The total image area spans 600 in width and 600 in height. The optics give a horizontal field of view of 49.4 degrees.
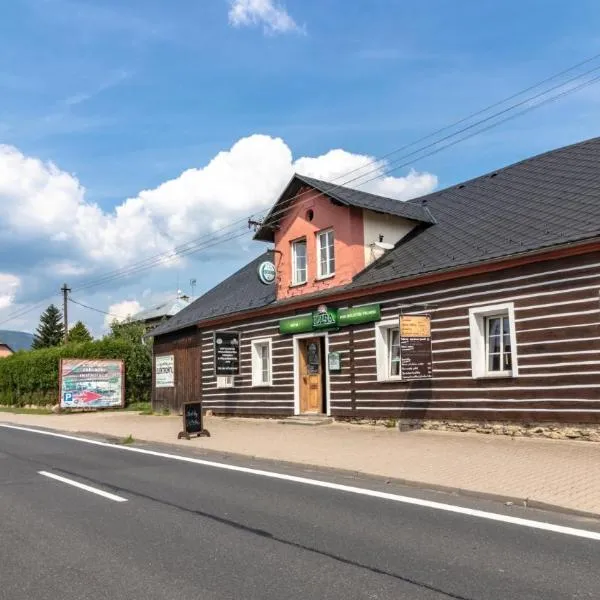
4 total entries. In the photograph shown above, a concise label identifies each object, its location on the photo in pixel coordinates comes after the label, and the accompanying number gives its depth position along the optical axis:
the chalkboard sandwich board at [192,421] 15.24
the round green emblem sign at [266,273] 19.93
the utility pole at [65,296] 45.28
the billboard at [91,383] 29.06
